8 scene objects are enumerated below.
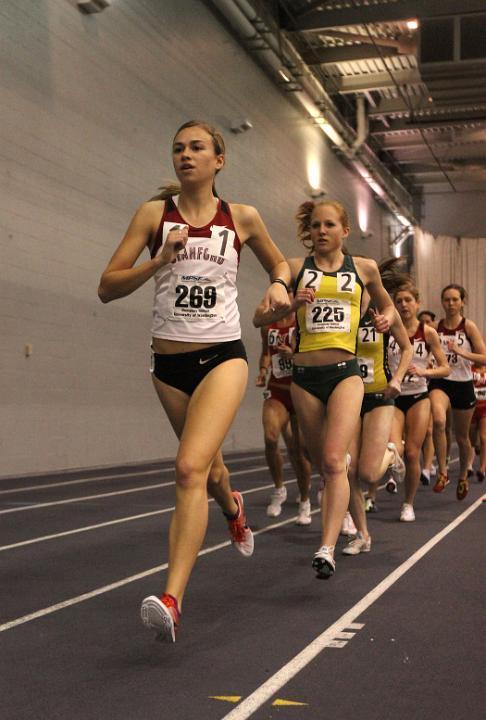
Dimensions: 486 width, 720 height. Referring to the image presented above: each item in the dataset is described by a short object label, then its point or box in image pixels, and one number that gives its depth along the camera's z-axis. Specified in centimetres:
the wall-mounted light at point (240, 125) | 1876
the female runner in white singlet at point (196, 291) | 412
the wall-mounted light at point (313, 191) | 2400
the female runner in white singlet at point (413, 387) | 862
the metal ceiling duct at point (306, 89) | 1848
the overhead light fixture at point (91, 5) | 1328
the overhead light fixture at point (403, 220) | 3306
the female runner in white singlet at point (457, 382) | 1043
